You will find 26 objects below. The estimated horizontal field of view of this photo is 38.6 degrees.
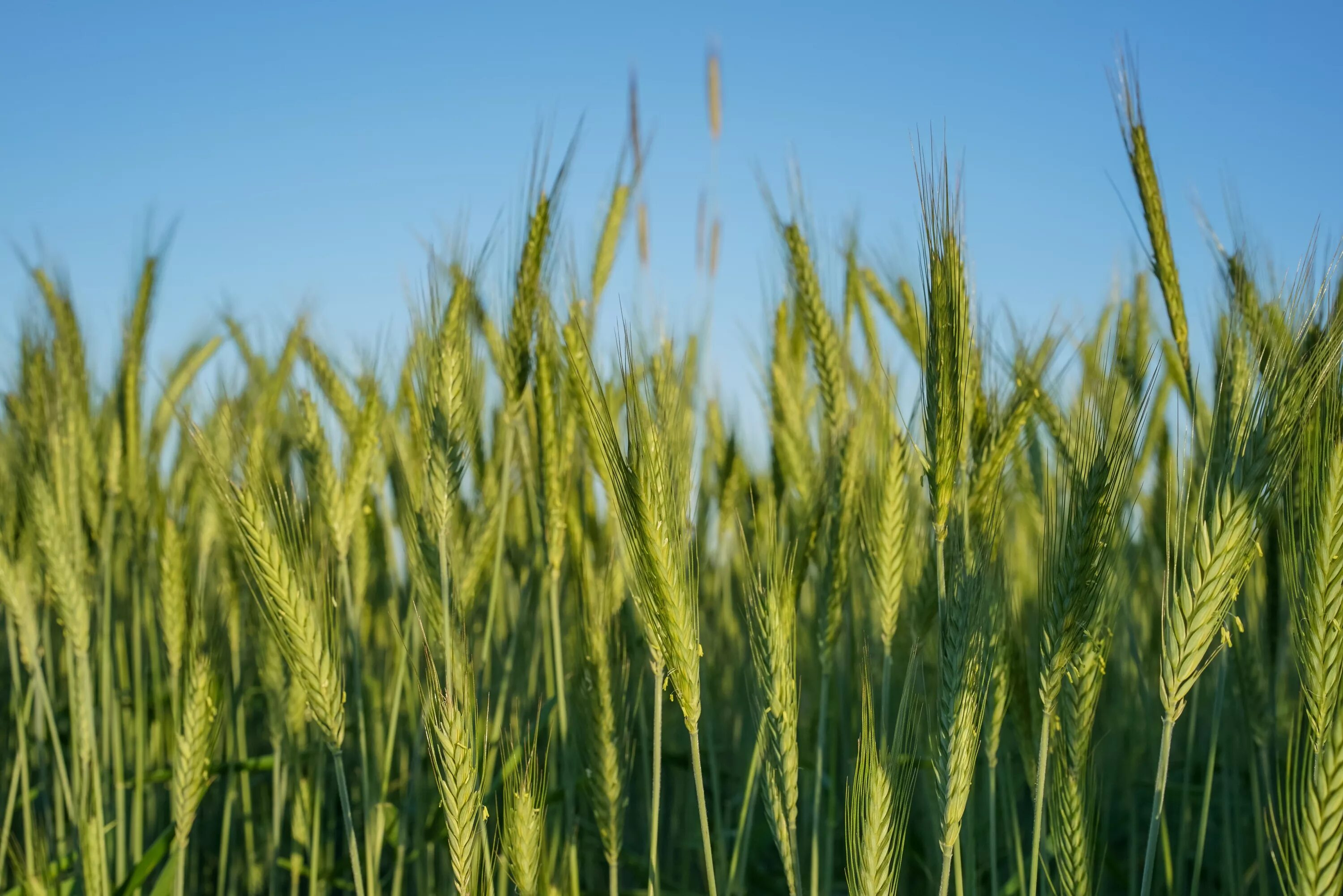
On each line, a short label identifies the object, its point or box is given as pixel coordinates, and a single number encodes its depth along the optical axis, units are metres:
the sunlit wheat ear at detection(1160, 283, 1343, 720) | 0.65
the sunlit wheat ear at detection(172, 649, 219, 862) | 0.78
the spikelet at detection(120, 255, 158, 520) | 1.00
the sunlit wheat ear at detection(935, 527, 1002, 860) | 0.67
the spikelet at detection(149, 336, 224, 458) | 1.12
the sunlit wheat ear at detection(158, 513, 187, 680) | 0.87
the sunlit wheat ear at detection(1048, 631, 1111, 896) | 0.72
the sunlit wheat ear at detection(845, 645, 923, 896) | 0.67
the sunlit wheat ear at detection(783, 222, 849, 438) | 0.89
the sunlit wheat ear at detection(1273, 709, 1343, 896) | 0.63
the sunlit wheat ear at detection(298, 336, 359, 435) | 0.98
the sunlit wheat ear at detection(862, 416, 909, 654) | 0.80
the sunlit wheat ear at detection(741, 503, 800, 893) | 0.71
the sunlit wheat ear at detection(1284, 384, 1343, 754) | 0.64
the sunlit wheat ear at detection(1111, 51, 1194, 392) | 0.81
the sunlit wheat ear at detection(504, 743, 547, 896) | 0.70
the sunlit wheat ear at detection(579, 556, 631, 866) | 0.78
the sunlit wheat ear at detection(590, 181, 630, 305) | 0.95
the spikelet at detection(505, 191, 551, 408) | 0.85
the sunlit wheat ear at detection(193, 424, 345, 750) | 0.72
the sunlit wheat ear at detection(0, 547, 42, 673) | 0.89
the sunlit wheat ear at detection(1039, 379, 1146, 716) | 0.68
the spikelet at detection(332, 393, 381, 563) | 0.85
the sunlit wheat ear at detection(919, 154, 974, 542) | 0.71
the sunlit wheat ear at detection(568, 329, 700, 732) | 0.68
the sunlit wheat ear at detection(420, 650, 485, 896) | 0.68
